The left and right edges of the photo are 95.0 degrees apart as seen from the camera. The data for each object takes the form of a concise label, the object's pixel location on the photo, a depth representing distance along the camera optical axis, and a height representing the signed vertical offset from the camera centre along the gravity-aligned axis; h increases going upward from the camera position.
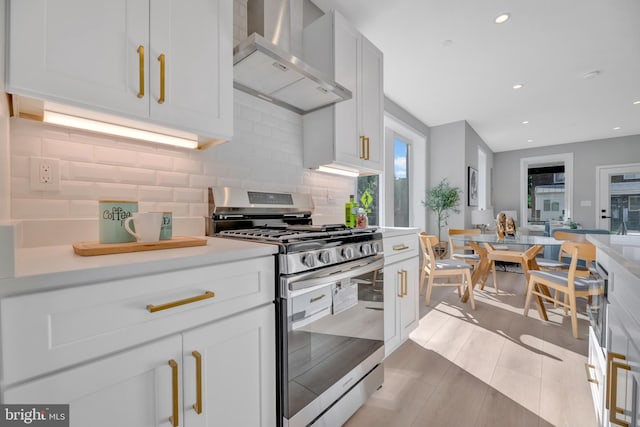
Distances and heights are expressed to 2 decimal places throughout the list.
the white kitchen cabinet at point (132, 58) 0.89 +0.55
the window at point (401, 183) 4.88 +0.54
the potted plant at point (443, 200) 5.18 +0.24
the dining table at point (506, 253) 3.09 -0.45
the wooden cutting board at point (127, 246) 0.91 -0.11
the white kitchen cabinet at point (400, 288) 1.98 -0.55
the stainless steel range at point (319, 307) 1.18 -0.44
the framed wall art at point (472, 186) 5.50 +0.53
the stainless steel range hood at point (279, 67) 1.50 +0.80
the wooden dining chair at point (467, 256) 3.79 -0.57
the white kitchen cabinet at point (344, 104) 2.08 +0.87
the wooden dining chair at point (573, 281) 2.41 -0.58
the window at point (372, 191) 3.84 +0.30
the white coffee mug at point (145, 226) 1.07 -0.05
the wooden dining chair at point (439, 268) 3.09 -0.59
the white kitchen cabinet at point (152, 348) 0.65 -0.37
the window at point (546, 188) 7.31 +0.68
